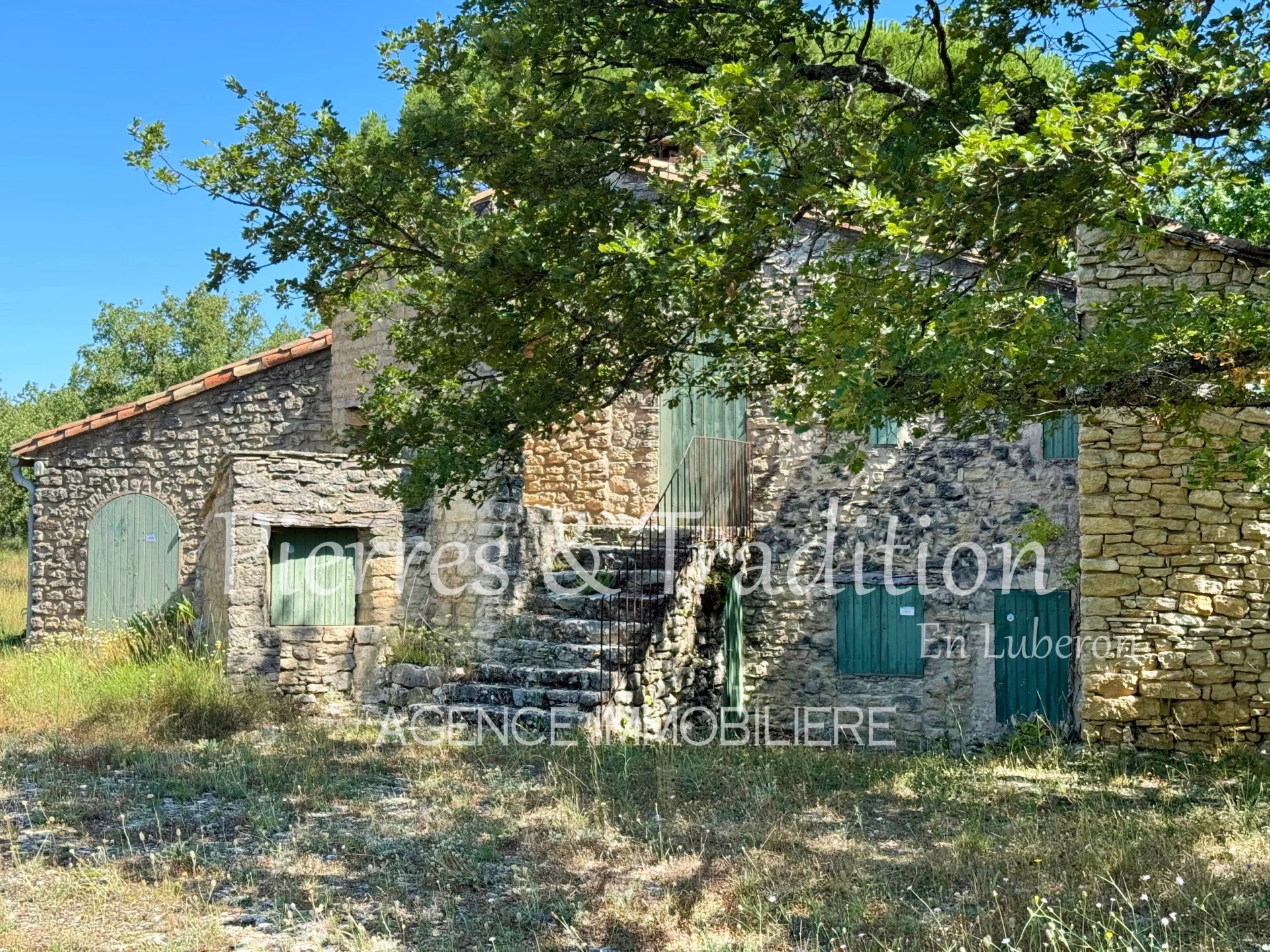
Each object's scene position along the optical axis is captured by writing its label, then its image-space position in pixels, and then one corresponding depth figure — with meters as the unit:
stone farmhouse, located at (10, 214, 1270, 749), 8.95
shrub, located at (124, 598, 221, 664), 11.79
